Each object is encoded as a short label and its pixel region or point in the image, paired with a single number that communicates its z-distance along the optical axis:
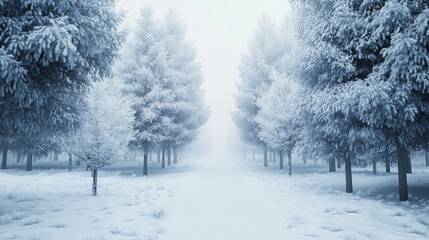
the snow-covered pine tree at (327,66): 9.74
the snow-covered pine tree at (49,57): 6.17
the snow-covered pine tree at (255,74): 27.97
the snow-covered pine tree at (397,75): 8.05
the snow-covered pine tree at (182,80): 23.72
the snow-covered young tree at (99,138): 12.10
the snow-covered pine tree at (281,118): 19.91
